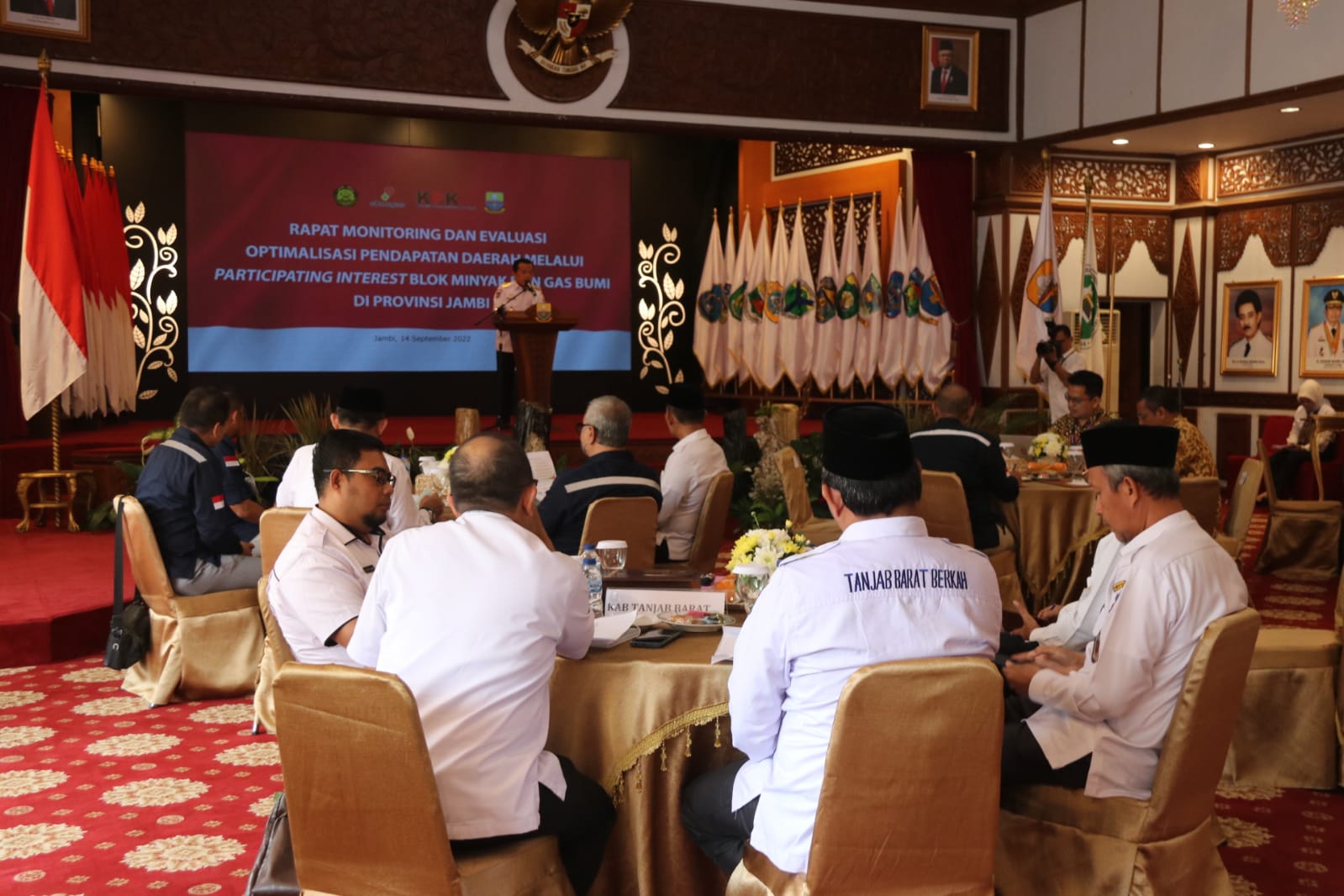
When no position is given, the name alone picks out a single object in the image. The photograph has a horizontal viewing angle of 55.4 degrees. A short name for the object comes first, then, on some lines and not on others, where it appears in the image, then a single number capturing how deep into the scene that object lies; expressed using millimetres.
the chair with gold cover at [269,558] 4793
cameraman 10023
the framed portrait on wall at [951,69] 11531
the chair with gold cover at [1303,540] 8602
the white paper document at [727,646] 3043
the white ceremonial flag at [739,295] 13219
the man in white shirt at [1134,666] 2896
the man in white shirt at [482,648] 2592
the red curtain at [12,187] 8914
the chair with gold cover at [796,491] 6504
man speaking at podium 10656
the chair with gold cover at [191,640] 5531
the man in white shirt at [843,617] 2459
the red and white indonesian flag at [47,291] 8031
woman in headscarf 10219
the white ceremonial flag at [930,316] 12062
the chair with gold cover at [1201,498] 6102
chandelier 6979
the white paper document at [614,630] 3150
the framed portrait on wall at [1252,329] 12242
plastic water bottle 3553
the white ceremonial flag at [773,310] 12867
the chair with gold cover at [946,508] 5820
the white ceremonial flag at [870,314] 12328
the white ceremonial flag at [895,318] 12195
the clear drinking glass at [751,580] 3453
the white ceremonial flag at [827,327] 12641
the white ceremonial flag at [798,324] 12742
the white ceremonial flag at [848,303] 12500
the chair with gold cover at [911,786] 2342
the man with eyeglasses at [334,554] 3324
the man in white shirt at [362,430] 5242
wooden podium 10453
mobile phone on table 3162
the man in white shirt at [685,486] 5871
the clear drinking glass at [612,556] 3848
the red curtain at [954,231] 12016
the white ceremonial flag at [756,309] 13078
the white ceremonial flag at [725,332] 13422
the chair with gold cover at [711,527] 5684
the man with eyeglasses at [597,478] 5160
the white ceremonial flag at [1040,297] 11516
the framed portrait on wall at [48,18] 8711
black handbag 5336
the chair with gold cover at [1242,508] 6207
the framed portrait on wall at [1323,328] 11609
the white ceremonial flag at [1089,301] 11598
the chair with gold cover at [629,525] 4914
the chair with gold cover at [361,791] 2365
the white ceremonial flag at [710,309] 13547
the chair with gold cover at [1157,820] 2824
